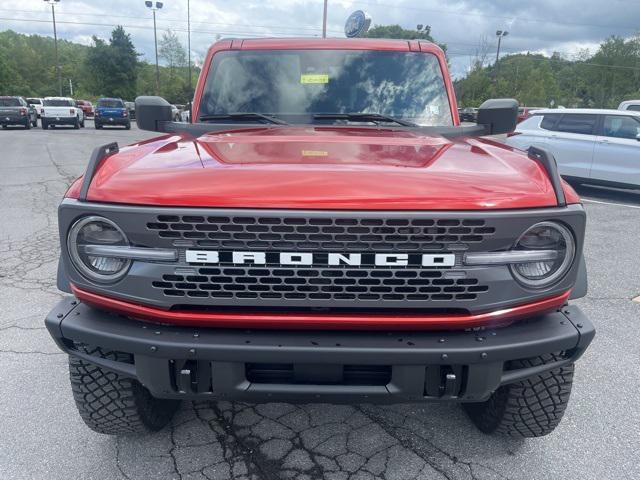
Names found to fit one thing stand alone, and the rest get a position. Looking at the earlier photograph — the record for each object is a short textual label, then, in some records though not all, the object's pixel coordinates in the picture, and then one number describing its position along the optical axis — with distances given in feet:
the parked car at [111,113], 96.53
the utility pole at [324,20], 86.97
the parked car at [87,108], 144.55
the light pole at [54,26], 185.57
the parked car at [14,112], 85.66
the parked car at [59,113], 90.33
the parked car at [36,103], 106.38
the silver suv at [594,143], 31.53
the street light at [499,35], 172.87
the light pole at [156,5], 175.42
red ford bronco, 6.10
